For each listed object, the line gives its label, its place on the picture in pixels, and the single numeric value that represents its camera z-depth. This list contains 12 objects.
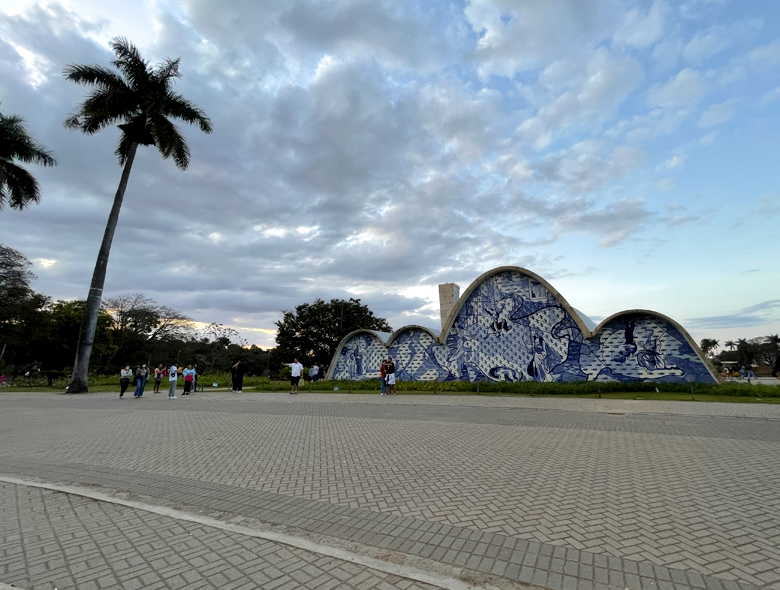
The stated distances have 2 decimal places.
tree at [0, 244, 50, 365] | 31.45
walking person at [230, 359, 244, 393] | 21.80
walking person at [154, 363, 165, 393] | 21.03
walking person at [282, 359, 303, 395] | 19.39
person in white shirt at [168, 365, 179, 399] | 18.04
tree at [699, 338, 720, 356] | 70.64
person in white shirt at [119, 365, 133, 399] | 19.18
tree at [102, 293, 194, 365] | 47.62
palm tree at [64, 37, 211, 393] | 21.72
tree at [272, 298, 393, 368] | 47.50
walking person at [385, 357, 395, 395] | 18.47
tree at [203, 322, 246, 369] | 69.56
